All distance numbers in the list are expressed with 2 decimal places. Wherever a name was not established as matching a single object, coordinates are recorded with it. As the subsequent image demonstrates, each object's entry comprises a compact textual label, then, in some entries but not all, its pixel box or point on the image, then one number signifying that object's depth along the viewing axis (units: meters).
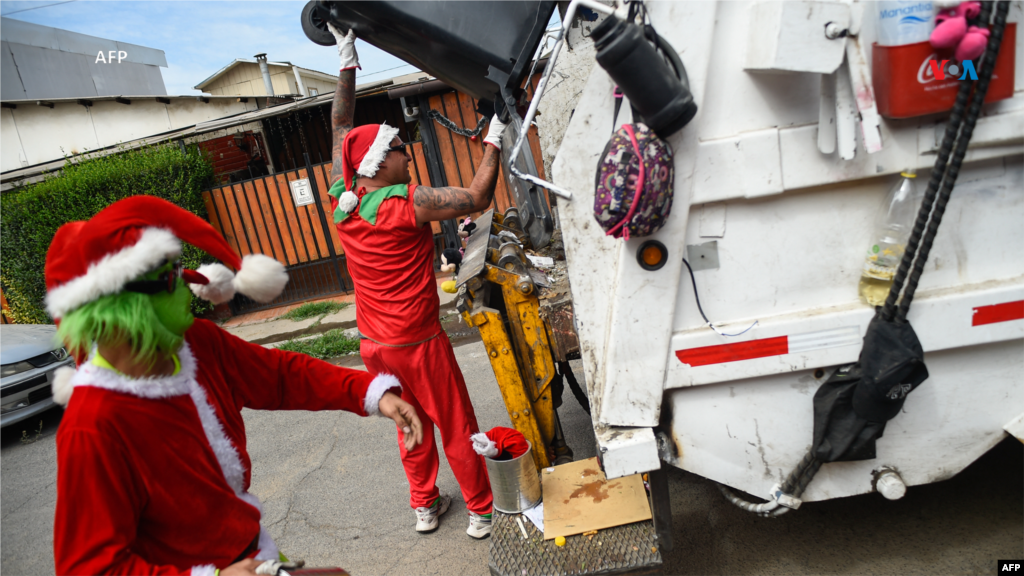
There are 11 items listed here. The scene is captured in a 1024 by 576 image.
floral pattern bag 1.44
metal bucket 2.29
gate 8.16
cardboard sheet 2.10
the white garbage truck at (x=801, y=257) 1.41
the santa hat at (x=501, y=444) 2.38
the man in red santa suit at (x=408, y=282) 2.50
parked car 4.96
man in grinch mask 1.15
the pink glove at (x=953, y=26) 1.29
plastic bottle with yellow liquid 1.53
